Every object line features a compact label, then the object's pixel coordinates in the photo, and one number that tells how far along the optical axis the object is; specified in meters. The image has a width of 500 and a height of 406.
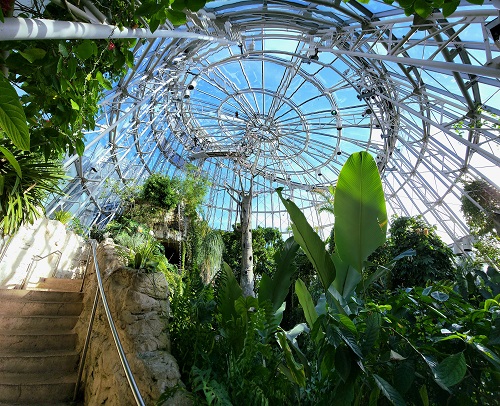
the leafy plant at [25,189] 4.73
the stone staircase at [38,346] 3.42
